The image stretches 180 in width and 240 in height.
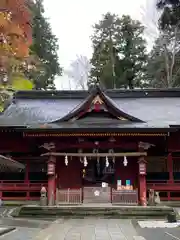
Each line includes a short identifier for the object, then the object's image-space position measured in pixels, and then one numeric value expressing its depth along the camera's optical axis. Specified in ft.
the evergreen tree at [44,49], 138.62
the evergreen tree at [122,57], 137.49
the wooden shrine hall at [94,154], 55.11
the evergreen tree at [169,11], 77.66
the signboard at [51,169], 56.54
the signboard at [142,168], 56.03
